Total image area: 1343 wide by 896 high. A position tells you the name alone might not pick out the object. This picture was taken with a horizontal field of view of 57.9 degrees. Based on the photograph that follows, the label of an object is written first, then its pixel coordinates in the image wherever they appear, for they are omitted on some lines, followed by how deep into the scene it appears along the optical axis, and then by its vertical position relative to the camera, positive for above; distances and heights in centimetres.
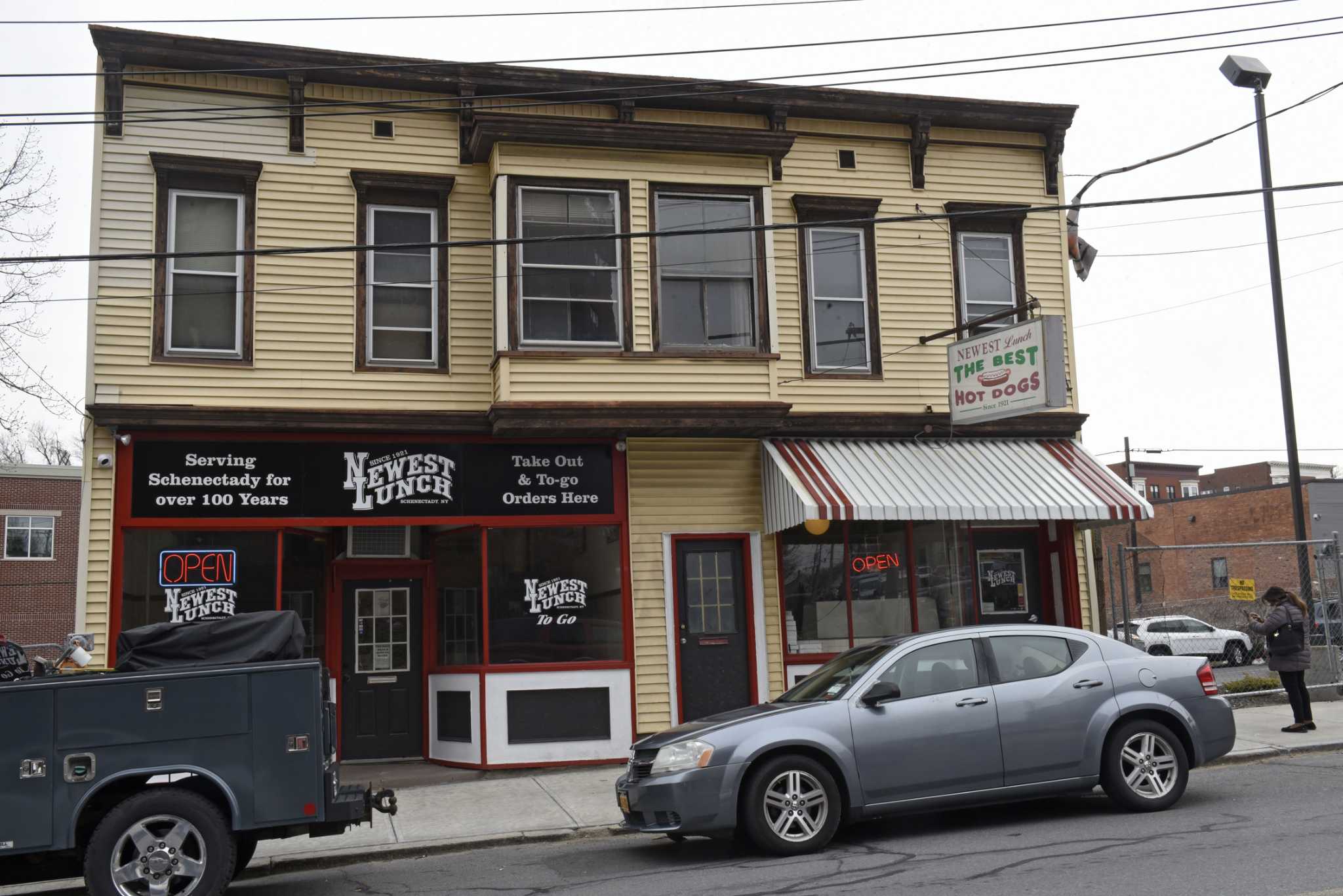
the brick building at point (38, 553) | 3459 +181
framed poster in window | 1545 +9
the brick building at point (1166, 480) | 7350 +619
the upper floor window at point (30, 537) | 3484 +227
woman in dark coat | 1306 -83
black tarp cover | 801 -21
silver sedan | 855 -110
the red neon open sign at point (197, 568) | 1282 +46
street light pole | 1752 +477
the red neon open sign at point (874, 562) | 1488 +35
